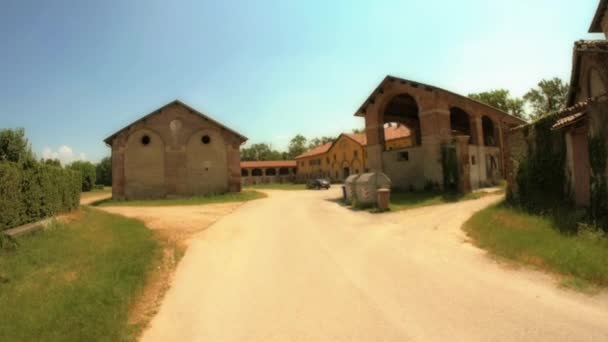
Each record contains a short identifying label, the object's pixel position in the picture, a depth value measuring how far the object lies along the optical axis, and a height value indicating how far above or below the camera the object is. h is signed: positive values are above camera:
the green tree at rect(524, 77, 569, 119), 42.19 +10.66
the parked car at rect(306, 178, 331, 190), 40.15 -0.69
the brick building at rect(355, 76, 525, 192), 21.69 +2.74
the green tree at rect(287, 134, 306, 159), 96.50 +10.90
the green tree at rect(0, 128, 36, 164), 22.67 +3.72
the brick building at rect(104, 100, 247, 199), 26.70 +2.68
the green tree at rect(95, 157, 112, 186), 81.62 +4.19
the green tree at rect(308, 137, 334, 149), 93.64 +12.24
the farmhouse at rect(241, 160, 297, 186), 64.69 +2.15
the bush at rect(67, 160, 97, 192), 56.91 +3.13
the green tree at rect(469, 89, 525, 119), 49.19 +11.63
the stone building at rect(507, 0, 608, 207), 8.80 +1.46
